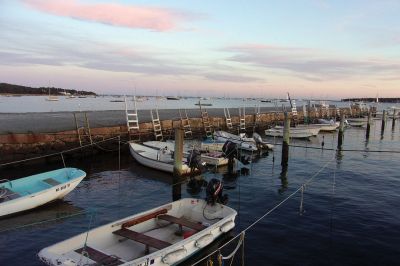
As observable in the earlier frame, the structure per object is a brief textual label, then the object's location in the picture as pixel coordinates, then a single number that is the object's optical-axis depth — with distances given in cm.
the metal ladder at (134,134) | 3134
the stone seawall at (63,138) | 2500
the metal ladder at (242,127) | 4481
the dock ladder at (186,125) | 3916
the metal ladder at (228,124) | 4441
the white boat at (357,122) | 6081
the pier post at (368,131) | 4459
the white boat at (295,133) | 4291
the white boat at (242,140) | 3041
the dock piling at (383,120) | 5088
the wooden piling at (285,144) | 2614
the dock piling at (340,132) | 3459
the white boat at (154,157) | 2294
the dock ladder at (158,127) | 3253
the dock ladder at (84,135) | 2909
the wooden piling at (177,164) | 1631
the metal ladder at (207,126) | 3875
